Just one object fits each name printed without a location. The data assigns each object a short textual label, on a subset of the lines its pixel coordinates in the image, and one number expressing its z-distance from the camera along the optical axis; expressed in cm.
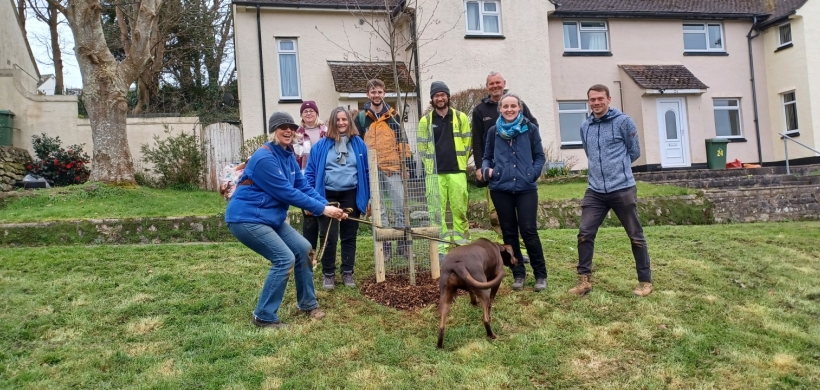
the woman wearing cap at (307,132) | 704
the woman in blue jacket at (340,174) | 631
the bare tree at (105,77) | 1329
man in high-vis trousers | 671
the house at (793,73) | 2052
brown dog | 500
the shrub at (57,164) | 1562
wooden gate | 1662
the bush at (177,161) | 1554
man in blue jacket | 610
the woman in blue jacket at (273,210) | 512
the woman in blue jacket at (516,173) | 611
